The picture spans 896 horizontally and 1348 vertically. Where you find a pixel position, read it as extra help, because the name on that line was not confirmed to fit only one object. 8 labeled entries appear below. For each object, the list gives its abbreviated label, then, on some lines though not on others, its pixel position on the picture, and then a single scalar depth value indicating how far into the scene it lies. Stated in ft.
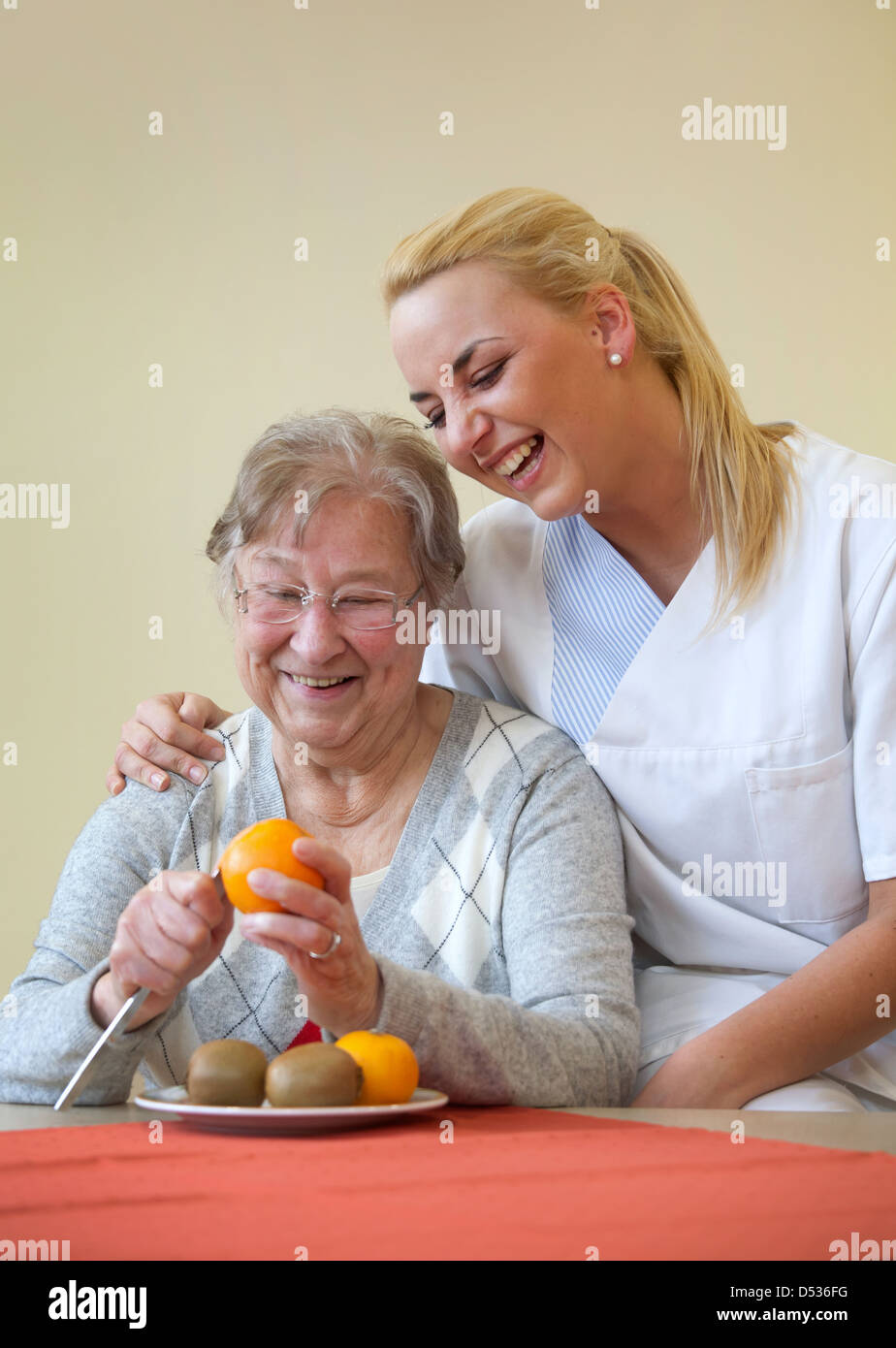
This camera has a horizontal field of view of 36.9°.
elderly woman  4.04
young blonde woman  4.82
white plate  3.05
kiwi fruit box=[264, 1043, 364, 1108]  3.18
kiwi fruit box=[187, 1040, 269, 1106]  3.26
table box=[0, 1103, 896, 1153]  3.15
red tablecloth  2.33
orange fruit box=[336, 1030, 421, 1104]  3.28
